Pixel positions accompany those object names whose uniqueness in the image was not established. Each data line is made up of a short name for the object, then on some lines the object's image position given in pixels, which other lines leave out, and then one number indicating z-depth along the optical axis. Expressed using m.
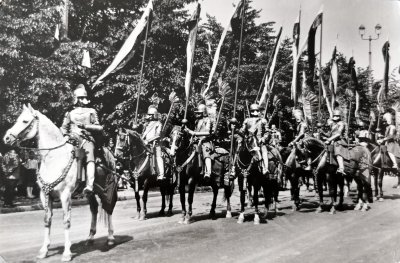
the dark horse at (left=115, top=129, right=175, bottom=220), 12.13
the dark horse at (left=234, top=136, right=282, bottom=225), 11.66
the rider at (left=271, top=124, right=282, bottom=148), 16.36
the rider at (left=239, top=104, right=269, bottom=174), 11.65
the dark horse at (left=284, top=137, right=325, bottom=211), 13.60
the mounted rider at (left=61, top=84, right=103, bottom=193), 8.87
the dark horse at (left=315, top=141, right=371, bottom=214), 13.38
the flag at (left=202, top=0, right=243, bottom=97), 13.69
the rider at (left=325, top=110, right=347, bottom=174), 13.45
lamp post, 13.45
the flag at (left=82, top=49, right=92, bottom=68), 11.67
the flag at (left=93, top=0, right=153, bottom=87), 11.62
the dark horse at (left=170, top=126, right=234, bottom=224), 11.88
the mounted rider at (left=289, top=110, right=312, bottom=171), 14.09
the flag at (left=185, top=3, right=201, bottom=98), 13.57
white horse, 8.20
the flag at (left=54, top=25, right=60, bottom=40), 15.64
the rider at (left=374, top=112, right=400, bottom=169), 17.01
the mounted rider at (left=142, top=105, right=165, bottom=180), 13.00
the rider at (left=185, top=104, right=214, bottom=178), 12.37
